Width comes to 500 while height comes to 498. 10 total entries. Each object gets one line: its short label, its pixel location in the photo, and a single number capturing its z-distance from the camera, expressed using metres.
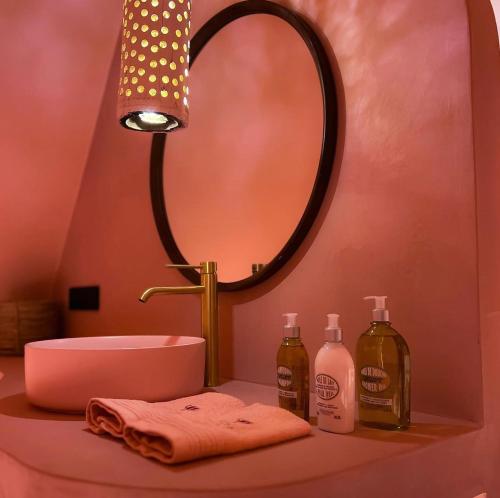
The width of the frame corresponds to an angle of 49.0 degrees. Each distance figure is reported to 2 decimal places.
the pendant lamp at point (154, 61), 1.14
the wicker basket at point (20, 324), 1.82
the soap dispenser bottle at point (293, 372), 0.90
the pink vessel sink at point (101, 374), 0.94
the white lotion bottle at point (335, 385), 0.81
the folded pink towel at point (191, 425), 0.68
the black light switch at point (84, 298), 1.81
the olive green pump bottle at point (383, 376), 0.81
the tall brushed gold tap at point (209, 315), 1.18
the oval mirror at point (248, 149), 1.14
